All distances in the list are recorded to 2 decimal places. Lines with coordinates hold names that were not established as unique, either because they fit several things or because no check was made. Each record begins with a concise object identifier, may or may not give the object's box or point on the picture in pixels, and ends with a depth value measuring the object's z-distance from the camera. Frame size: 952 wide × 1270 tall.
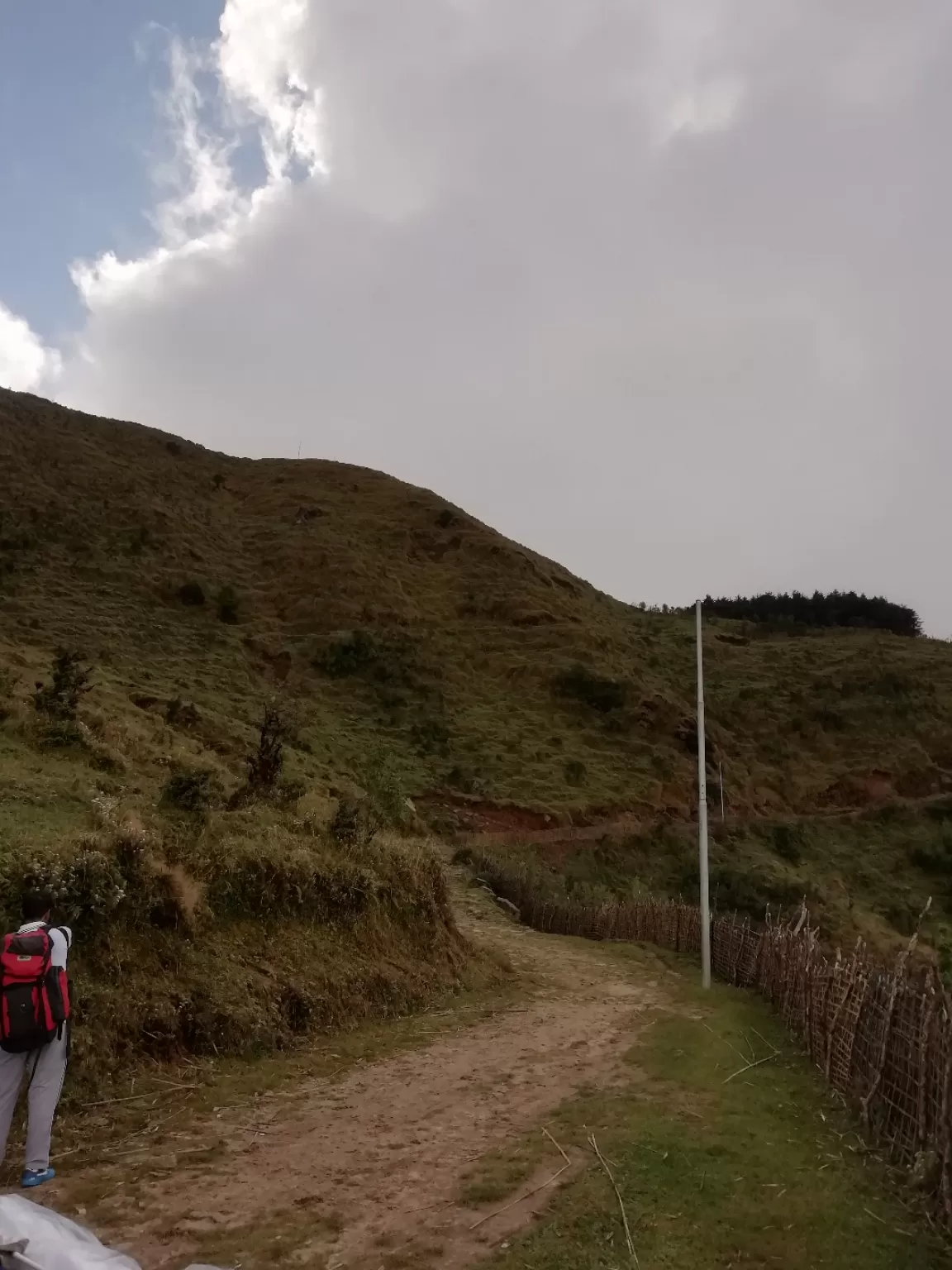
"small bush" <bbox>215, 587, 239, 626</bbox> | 36.22
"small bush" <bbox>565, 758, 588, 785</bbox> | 30.85
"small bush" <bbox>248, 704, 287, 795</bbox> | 11.88
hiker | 4.99
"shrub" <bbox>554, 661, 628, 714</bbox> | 36.97
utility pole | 12.59
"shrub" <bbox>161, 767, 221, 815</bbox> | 9.36
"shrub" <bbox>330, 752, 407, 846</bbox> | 10.49
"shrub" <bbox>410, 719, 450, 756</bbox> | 31.31
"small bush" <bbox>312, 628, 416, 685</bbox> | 35.50
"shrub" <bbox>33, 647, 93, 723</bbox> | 13.32
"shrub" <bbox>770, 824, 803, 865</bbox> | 31.36
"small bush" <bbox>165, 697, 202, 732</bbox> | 22.27
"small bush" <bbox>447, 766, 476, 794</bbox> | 28.75
